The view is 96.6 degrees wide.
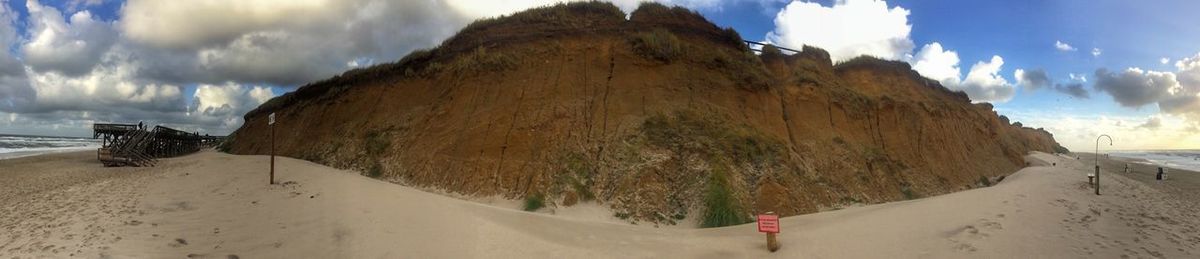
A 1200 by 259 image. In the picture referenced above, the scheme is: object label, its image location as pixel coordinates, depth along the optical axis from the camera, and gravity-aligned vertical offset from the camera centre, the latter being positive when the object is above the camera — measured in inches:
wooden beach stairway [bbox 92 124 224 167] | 1019.9 -19.7
